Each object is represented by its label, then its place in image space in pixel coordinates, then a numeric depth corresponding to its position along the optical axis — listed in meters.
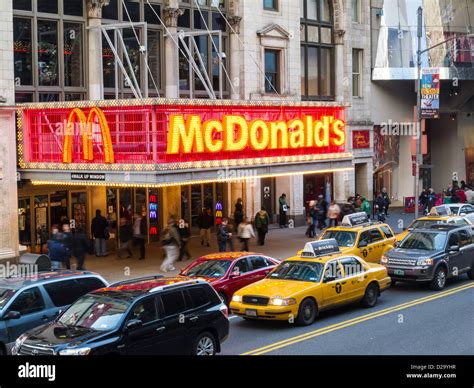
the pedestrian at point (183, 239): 27.52
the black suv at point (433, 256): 21.84
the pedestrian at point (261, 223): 31.10
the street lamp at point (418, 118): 35.97
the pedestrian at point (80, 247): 23.64
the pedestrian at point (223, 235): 28.09
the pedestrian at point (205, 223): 31.02
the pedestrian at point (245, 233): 28.44
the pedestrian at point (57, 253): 23.36
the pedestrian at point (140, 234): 28.06
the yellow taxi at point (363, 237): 24.55
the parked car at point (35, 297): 14.79
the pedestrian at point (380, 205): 40.88
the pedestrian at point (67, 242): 23.61
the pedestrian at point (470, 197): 41.76
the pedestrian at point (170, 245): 25.33
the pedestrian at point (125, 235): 28.42
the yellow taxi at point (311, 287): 17.50
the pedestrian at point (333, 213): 33.94
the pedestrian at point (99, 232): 28.11
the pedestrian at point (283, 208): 37.34
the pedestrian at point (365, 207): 36.94
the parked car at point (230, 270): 19.70
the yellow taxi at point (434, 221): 26.94
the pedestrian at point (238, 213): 31.84
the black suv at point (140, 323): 12.74
